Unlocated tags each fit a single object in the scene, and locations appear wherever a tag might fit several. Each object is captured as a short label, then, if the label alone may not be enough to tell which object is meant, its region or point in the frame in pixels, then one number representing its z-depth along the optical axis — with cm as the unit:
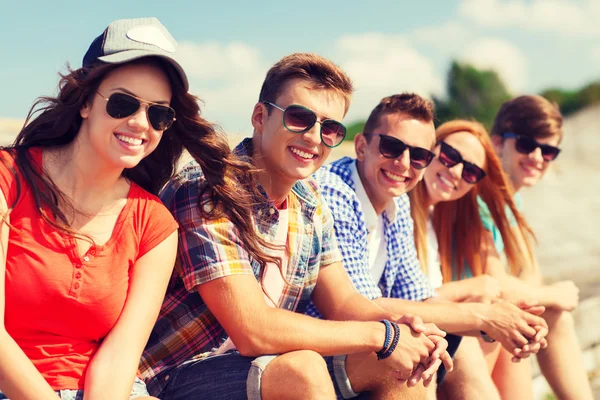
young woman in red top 247
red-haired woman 456
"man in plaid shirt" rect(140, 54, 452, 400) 288
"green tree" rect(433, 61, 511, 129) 3422
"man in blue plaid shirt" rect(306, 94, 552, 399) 380
